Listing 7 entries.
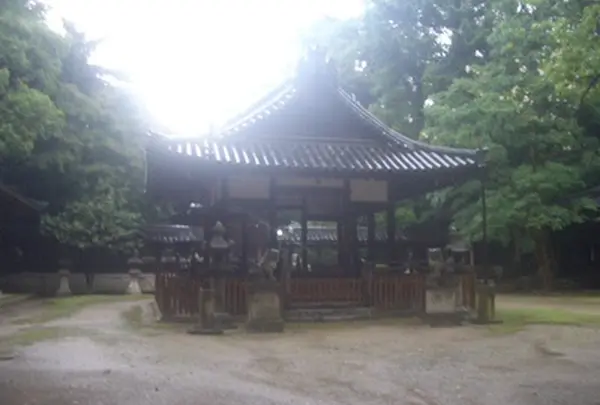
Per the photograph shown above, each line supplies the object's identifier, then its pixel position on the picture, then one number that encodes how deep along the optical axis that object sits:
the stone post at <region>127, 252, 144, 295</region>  30.81
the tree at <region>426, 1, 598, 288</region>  24.59
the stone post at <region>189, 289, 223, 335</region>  13.87
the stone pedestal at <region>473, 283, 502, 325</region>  15.70
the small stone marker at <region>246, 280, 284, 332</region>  14.09
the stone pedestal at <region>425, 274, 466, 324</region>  15.72
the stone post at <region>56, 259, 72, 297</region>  29.30
